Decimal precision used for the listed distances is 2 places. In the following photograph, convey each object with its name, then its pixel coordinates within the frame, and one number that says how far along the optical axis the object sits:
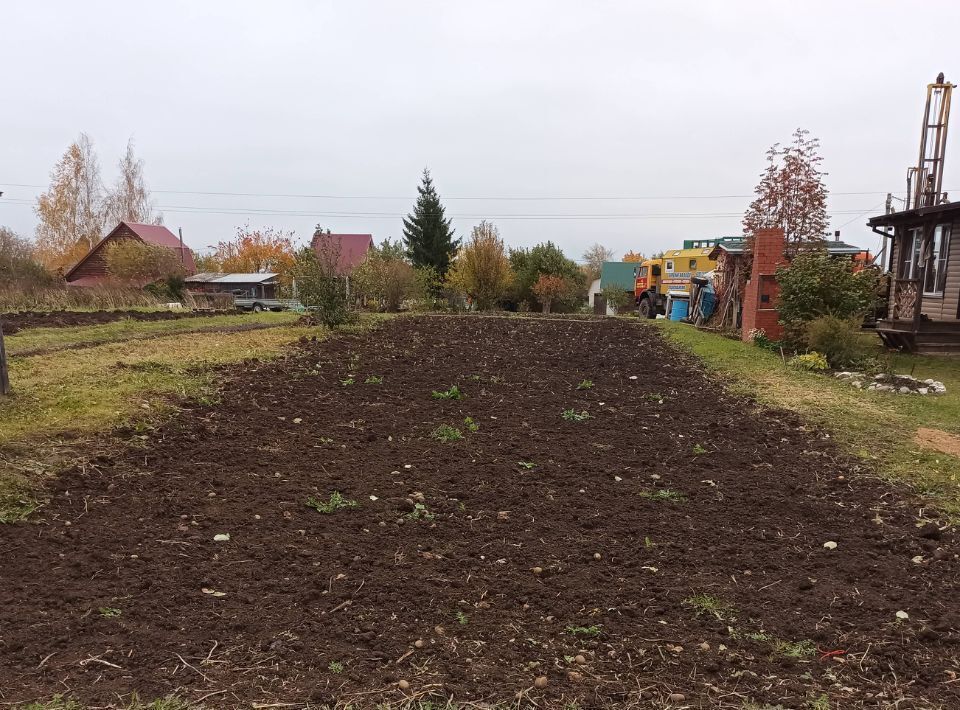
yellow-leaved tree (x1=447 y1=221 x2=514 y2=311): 31.44
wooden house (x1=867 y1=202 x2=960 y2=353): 12.23
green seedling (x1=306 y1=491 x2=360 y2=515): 3.91
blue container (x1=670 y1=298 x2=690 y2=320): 21.70
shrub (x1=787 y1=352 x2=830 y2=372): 10.26
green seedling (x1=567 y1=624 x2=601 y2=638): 2.67
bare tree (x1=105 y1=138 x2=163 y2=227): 49.03
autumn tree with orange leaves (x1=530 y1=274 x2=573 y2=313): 35.09
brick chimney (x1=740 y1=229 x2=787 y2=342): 13.27
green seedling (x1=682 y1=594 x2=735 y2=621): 2.83
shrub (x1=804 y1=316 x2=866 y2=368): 10.57
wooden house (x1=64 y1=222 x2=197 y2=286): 38.66
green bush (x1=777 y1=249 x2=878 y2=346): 11.49
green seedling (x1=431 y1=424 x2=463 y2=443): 5.66
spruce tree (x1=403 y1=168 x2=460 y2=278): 38.50
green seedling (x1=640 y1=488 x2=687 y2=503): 4.28
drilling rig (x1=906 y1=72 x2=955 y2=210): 16.89
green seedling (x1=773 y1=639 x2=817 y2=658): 2.53
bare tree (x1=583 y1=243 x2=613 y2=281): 76.29
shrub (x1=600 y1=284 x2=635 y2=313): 34.47
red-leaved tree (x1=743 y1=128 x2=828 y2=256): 16.25
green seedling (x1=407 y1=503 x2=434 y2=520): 3.86
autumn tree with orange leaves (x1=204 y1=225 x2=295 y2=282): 53.09
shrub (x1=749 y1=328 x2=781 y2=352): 12.43
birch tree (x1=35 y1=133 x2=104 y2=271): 47.16
